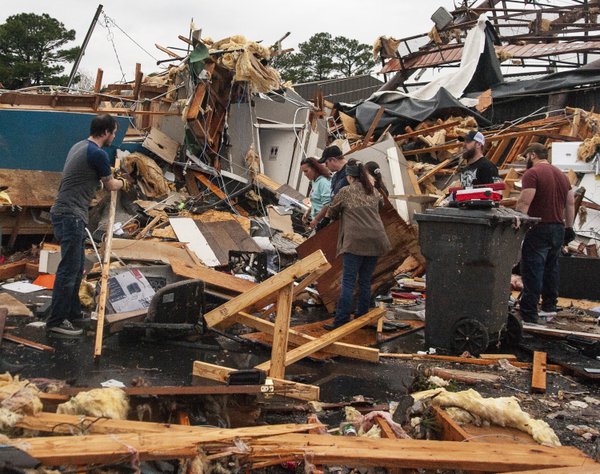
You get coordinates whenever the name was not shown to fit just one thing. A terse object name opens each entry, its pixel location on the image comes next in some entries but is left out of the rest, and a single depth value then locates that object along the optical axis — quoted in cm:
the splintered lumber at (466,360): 584
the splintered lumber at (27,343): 562
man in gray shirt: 606
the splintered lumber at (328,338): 524
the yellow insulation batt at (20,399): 336
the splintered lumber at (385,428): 364
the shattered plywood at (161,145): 1157
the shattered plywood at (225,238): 930
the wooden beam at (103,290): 530
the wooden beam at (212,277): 727
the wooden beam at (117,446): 285
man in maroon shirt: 709
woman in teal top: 805
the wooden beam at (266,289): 490
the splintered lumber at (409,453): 313
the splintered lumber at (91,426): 329
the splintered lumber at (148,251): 813
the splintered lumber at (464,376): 528
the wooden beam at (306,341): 582
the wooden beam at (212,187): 1167
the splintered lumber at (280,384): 440
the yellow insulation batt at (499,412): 398
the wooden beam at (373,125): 1459
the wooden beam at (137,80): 1181
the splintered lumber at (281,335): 493
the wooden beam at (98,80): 1123
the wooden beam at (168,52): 1268
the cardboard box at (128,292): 673
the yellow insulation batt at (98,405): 358
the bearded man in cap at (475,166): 696
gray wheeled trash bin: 591
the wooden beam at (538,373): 519
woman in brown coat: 643
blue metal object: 977
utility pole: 1350
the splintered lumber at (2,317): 567
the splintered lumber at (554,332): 654
